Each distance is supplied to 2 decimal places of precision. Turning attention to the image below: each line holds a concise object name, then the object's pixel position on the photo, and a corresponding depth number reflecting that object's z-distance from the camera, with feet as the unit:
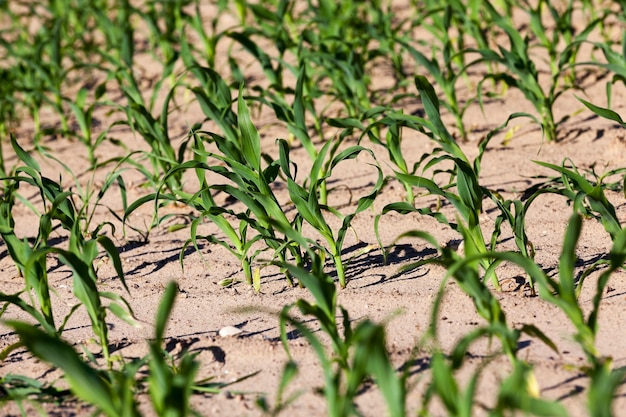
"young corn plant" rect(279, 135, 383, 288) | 19.21
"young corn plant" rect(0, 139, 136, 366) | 15.72
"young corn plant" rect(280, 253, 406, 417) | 12.41
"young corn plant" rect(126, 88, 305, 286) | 19.44
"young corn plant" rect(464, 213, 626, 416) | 13.93
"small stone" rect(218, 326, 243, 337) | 17.83
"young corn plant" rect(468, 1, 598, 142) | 25.90
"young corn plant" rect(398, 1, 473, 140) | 26.68
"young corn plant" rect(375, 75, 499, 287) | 18.42
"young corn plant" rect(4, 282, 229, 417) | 12.50
